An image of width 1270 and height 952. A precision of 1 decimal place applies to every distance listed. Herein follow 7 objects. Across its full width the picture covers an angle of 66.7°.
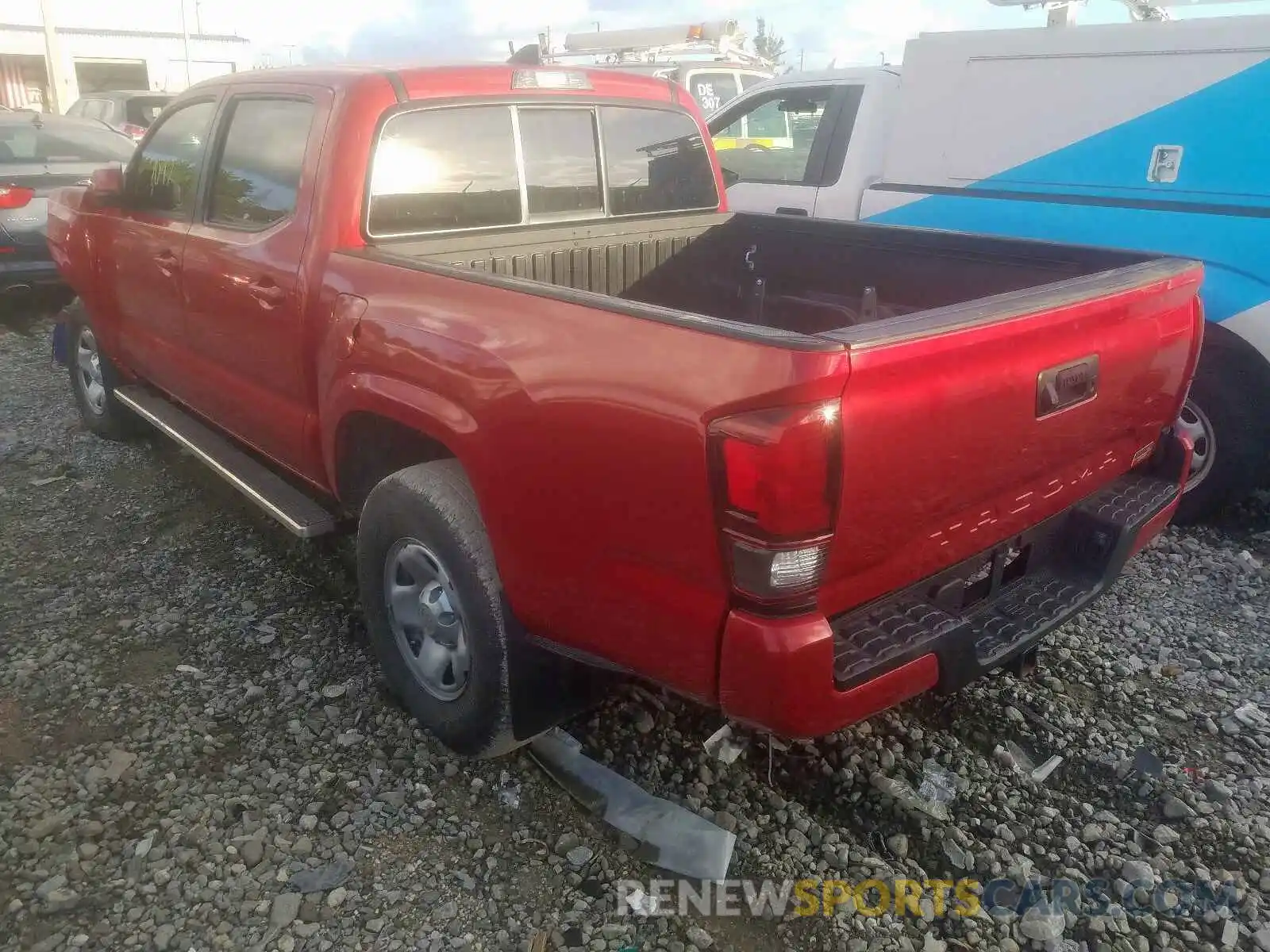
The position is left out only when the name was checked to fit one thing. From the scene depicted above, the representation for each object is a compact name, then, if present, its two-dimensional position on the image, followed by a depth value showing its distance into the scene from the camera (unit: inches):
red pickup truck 74.1
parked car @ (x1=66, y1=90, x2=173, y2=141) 599.5
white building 1127.0
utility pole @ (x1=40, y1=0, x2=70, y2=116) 911.0
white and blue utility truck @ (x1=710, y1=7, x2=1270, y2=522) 152.6
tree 2458.2
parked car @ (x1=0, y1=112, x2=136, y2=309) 273.3
